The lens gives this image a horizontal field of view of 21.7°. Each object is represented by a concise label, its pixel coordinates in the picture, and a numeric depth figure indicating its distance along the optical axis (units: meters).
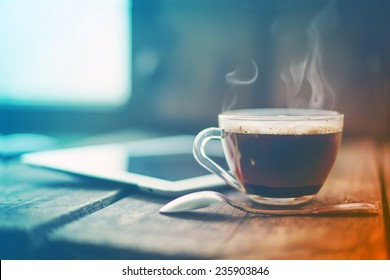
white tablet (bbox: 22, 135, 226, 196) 0.74
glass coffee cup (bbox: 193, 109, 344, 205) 0.69
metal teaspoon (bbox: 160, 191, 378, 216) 0.68
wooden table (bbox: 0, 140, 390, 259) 0.63
